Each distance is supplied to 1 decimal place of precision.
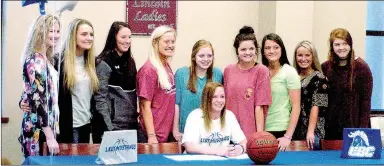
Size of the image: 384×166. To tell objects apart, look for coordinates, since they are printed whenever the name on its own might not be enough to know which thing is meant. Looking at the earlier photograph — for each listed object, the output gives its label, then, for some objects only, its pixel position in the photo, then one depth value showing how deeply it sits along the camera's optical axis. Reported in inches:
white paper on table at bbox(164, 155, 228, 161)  144.9
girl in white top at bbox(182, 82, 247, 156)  163.2
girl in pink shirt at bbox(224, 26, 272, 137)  182.1
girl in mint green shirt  185.5
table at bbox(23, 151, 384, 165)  137.4
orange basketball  135.9
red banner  239.8
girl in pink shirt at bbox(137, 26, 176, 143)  177.2
